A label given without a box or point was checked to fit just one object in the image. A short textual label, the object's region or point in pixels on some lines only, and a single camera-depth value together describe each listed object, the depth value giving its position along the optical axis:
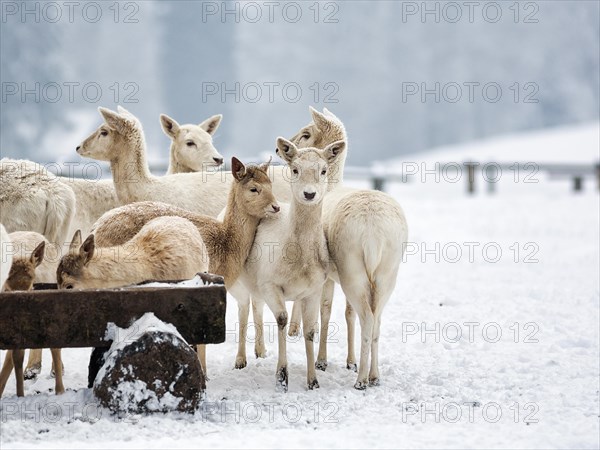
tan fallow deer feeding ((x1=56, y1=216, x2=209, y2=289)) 11.46
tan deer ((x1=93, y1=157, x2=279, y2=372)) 13.30
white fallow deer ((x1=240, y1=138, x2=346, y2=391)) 12.94
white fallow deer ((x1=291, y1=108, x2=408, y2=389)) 13.06
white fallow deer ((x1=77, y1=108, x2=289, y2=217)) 17.84
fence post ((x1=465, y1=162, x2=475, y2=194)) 47.91
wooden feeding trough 10.70
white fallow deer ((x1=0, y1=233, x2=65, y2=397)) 11.67
